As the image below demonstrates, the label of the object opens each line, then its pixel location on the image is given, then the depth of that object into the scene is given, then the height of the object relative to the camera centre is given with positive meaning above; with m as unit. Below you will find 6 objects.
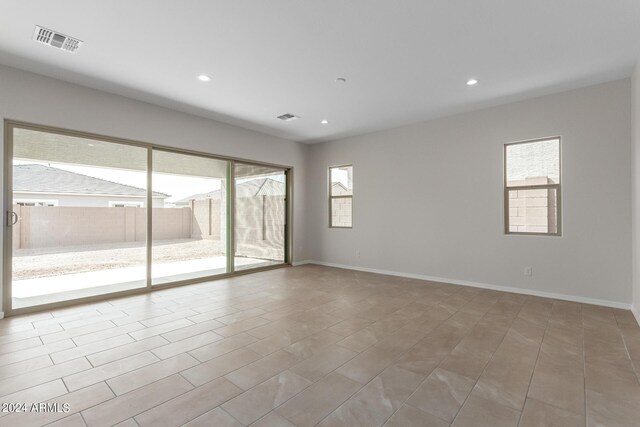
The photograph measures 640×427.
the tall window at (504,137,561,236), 4.22 +0.38
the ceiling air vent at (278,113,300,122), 5.08 +1.68
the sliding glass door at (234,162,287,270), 5.95 -0.03
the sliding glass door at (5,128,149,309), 3.59 -0.04
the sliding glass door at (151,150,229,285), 4.79 -0.07
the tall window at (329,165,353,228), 6.53 +0.38
